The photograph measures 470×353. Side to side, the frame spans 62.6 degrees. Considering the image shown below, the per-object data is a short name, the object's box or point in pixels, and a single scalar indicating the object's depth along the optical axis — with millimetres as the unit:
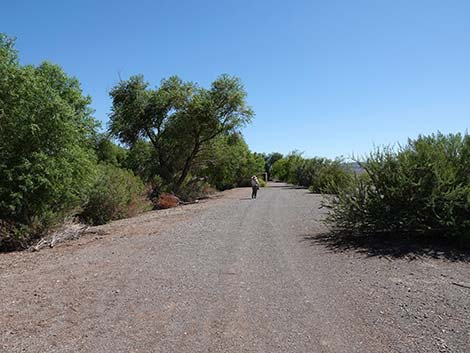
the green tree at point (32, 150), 12344
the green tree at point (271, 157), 121950
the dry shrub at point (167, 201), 28125
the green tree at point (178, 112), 32219
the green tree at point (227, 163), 37125
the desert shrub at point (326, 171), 38969
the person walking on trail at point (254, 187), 31216
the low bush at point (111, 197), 18781
